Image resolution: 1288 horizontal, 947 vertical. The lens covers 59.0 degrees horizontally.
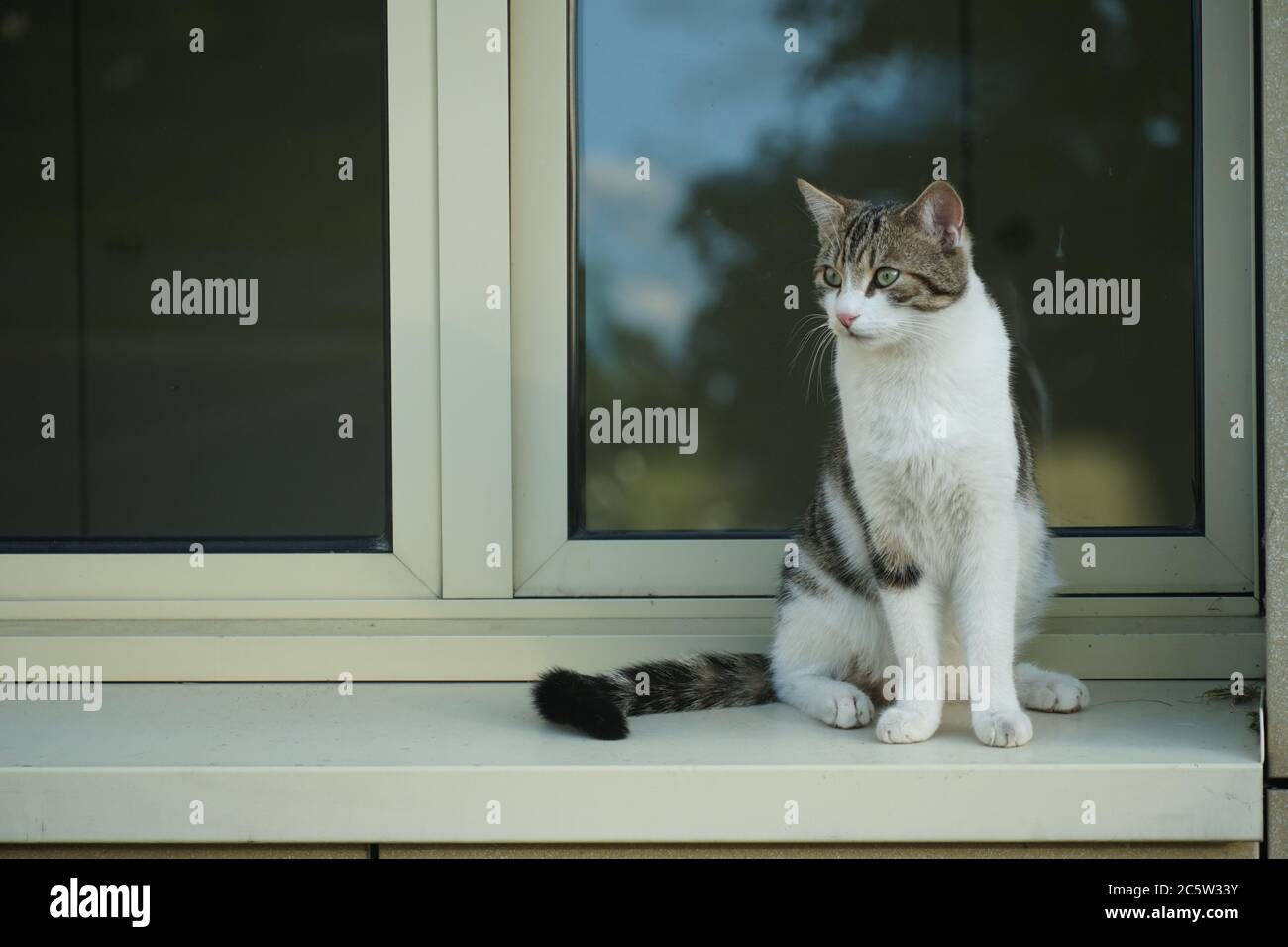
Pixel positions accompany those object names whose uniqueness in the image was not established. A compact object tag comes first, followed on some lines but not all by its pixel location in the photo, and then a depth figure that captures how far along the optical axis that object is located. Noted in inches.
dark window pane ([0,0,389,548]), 128.8
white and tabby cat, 67.3
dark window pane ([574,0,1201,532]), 97.7
